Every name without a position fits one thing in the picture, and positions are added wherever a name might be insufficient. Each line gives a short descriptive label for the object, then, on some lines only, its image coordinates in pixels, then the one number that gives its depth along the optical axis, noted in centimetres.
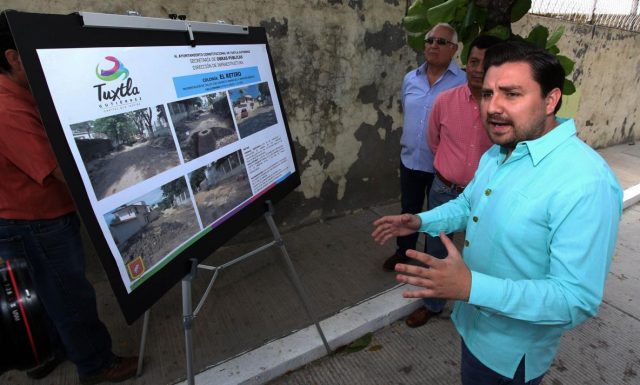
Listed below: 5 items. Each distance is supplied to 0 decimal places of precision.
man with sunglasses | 257
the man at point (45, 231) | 153
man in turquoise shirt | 101
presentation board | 107
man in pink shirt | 205
